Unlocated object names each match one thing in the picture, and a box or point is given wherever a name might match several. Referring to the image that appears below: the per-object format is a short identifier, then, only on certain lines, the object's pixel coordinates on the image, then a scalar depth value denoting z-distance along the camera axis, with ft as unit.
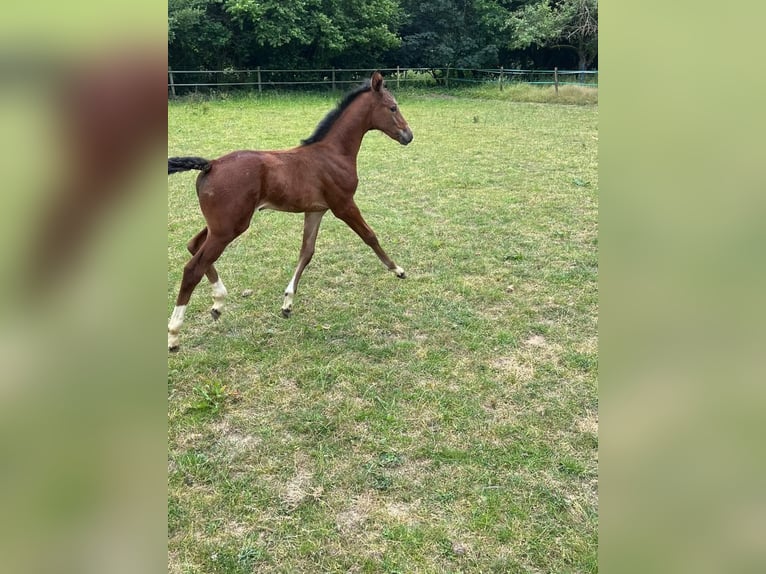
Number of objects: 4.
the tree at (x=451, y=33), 90.68
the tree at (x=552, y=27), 86.53
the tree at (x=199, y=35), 71.20
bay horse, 12.30
